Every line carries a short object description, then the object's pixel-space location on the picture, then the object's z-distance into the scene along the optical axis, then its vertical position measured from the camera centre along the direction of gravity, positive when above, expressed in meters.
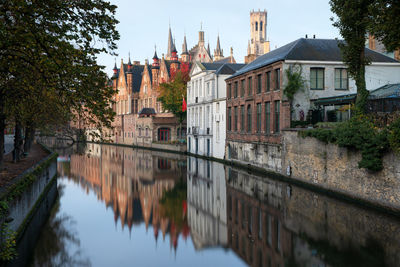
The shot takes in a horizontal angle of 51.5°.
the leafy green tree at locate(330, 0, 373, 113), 22.16 +4.86
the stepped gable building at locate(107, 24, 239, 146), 67.62 +5.10
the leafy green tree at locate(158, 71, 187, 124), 60.53 +4.83
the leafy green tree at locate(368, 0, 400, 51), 15.80 +4.10
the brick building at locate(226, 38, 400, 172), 30.66 +3.37
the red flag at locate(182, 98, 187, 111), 57.31 +3.16
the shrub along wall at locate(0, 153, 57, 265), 10.99 -2.52
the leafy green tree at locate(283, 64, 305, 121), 30.05 +3.31
